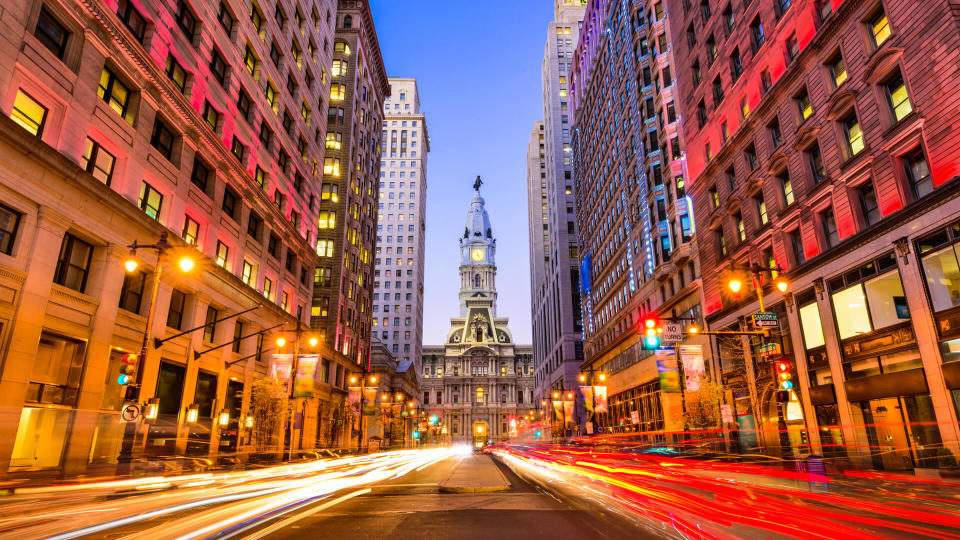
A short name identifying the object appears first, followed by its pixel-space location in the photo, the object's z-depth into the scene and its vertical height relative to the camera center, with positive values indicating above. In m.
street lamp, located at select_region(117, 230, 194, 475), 18.98 +4.83
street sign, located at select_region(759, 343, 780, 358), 20.38 +2.95
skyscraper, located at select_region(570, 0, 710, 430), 49.53 +23.31
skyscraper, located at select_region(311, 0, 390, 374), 62.53 +28.77
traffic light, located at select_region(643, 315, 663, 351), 19.16 +3.39
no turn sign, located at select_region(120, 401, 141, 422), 18.55 +0.83
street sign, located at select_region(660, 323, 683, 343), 23.86 +4.17
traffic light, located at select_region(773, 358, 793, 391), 18.70 +1.91
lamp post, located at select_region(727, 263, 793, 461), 30.20 -0.12
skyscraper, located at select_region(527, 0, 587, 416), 97.69 +40.48
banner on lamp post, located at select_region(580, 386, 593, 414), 52.66 +3.45
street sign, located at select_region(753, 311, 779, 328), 20.44 +4.01
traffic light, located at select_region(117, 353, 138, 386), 18.72 +2.28
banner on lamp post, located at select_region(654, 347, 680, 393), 33.16 +3.48
